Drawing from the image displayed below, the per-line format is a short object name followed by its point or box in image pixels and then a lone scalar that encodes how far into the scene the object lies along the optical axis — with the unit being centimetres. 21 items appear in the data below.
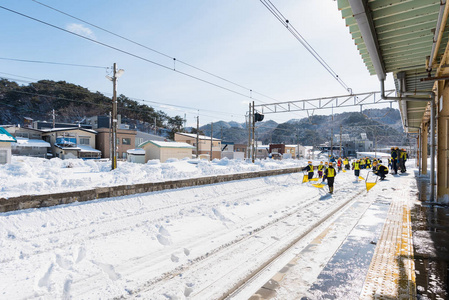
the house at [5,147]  1894
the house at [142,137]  4372
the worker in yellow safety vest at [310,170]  1564
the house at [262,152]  7175
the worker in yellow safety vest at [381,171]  1715
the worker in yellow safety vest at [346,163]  2590
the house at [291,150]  7243
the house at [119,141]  3862
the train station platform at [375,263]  325
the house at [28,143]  3188
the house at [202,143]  4978
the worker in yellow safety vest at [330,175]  1193
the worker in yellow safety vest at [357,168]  1758
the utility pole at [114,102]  1469
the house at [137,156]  3195
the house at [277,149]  7081
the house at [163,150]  3080
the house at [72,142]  3438
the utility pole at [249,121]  2607
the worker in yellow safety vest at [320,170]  1669
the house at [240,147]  6877
